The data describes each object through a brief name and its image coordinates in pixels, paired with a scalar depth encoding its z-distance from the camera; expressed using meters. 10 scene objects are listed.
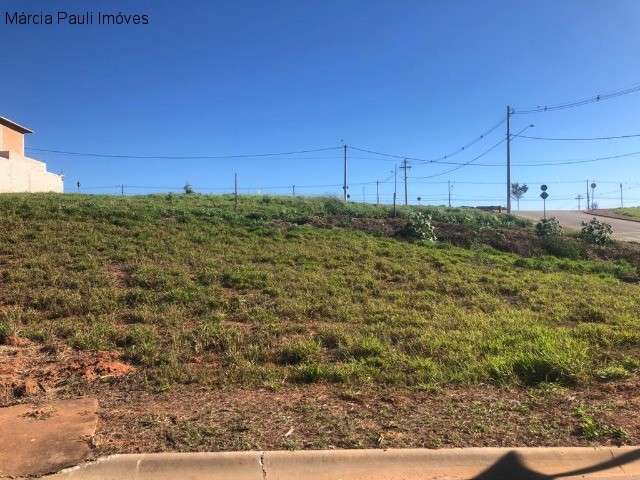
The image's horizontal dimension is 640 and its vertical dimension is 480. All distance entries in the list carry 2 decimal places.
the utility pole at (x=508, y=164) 45.47
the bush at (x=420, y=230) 17.61
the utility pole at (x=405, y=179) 71.55
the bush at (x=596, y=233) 20.80
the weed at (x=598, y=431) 4.38
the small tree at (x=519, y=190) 102.55
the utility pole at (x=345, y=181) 58.26
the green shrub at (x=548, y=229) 21.35
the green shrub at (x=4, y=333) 6.81
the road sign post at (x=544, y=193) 34.08
